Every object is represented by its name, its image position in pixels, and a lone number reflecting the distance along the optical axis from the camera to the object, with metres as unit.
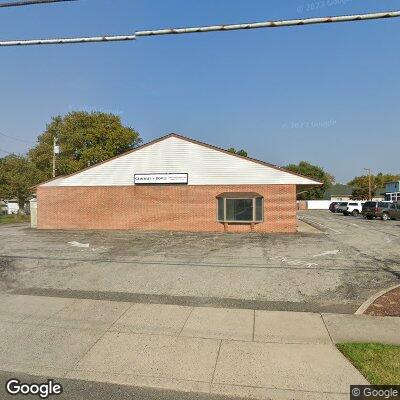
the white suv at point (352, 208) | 42.25
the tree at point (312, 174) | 79.38
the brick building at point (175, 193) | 22.09
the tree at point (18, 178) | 45.56
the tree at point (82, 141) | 51.84
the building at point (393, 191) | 61.41
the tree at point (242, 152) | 80.12
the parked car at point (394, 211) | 31.94
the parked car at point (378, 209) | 32.78
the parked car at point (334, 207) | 48.22
